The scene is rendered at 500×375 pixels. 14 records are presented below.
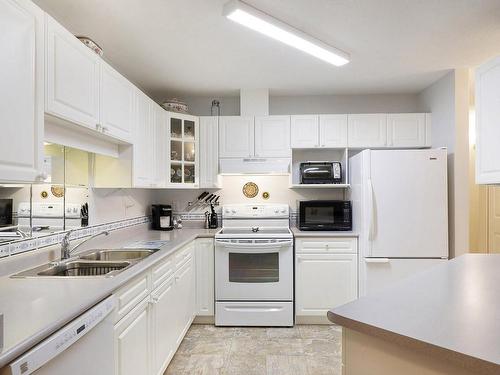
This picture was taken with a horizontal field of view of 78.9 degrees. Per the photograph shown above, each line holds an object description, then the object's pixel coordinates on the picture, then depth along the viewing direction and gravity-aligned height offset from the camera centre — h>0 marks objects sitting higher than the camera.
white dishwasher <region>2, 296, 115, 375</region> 0.91 -0.57
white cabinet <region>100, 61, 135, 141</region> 1.93 +0.61
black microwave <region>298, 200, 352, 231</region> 3.28 -0.26
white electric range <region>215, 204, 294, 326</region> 2.96 -0.89
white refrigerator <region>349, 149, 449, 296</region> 2.86 -0.17
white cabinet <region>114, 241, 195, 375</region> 1.52 -0.78
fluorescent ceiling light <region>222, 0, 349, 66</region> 1.85 +1.11
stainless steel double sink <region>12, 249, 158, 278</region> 1.67 -0.45
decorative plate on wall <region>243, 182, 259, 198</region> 3.71 +0.02
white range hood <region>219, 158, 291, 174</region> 3.36 +0.28
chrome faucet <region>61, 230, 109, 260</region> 1.89 -0.35
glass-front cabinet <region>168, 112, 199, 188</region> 3.29 +0.46
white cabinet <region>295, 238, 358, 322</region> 3.02 -0.86
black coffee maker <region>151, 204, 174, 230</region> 3.45 -0.29
